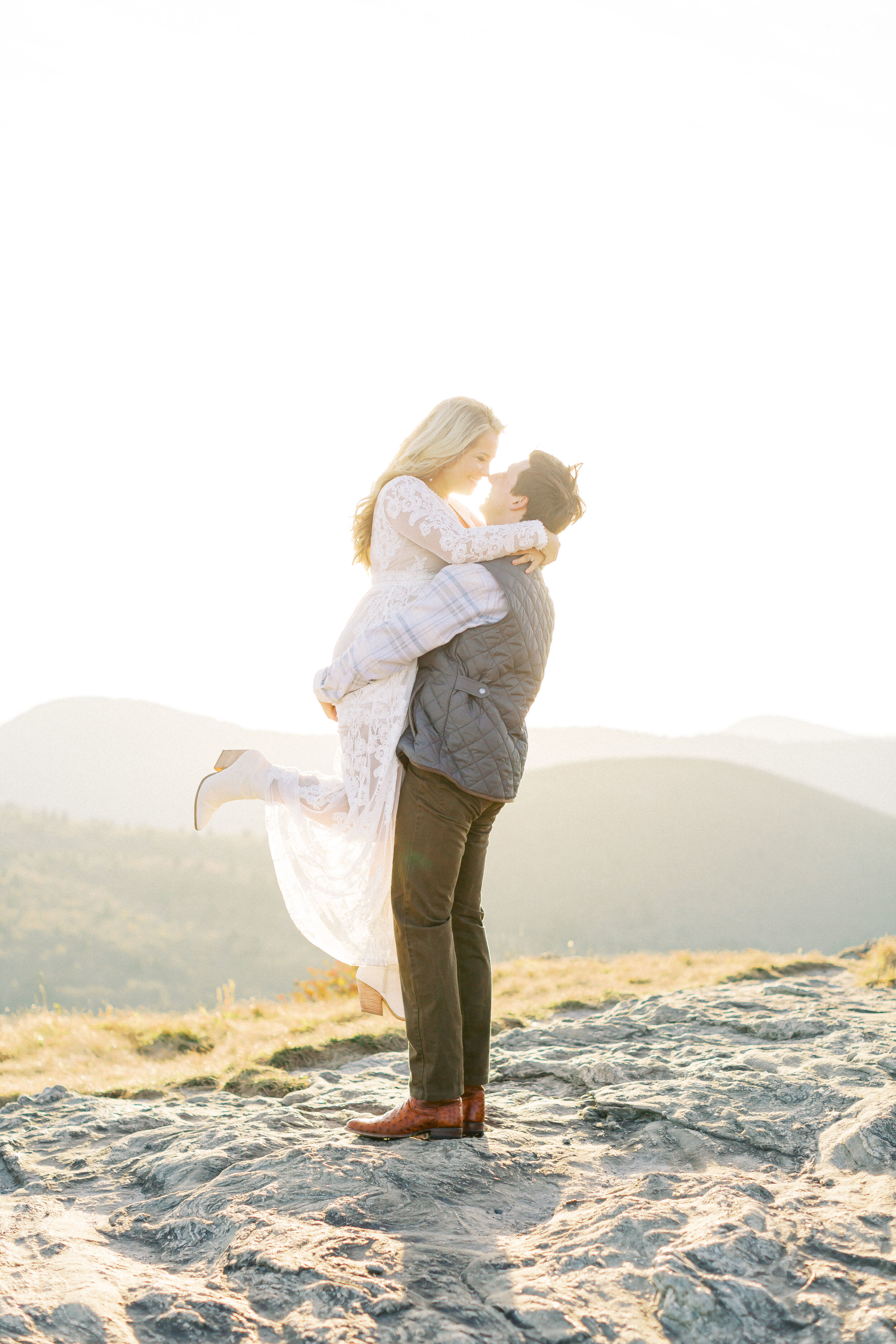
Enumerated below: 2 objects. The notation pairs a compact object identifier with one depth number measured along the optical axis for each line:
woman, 3.38
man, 3.29
